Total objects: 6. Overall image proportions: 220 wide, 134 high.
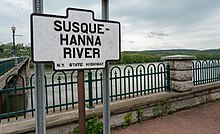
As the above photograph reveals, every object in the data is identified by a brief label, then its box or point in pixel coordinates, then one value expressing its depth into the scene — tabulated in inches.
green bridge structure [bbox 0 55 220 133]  164.7
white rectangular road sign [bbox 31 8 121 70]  59.2
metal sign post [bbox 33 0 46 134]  62.1
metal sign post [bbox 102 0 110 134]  74.5
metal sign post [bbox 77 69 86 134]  69.8
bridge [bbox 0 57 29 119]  482.6
